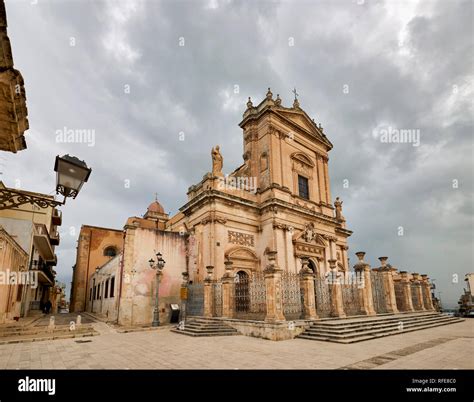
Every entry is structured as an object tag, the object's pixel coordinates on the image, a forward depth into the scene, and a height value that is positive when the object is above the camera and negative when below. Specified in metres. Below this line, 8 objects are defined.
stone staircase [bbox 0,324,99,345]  10.44 -1.83
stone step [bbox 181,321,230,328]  12.56 -1.82
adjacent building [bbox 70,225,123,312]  32.59 +3.16
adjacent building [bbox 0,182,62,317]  19.09 +3.07
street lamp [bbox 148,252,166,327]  14.95 -0.62
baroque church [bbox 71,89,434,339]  13.31 +1.63
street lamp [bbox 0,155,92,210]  3.88 +1.37
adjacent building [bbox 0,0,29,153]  3.01 +2.03
